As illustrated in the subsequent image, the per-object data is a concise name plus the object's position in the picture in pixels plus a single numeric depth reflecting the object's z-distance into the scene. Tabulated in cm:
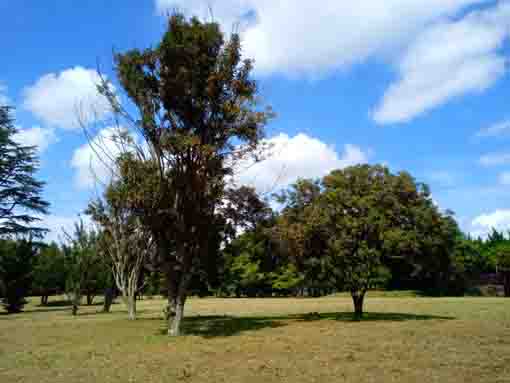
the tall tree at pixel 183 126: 1720
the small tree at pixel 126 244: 2800
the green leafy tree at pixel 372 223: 2059
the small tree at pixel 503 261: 6097
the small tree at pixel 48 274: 5742
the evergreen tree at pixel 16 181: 3491
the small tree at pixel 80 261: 3394
